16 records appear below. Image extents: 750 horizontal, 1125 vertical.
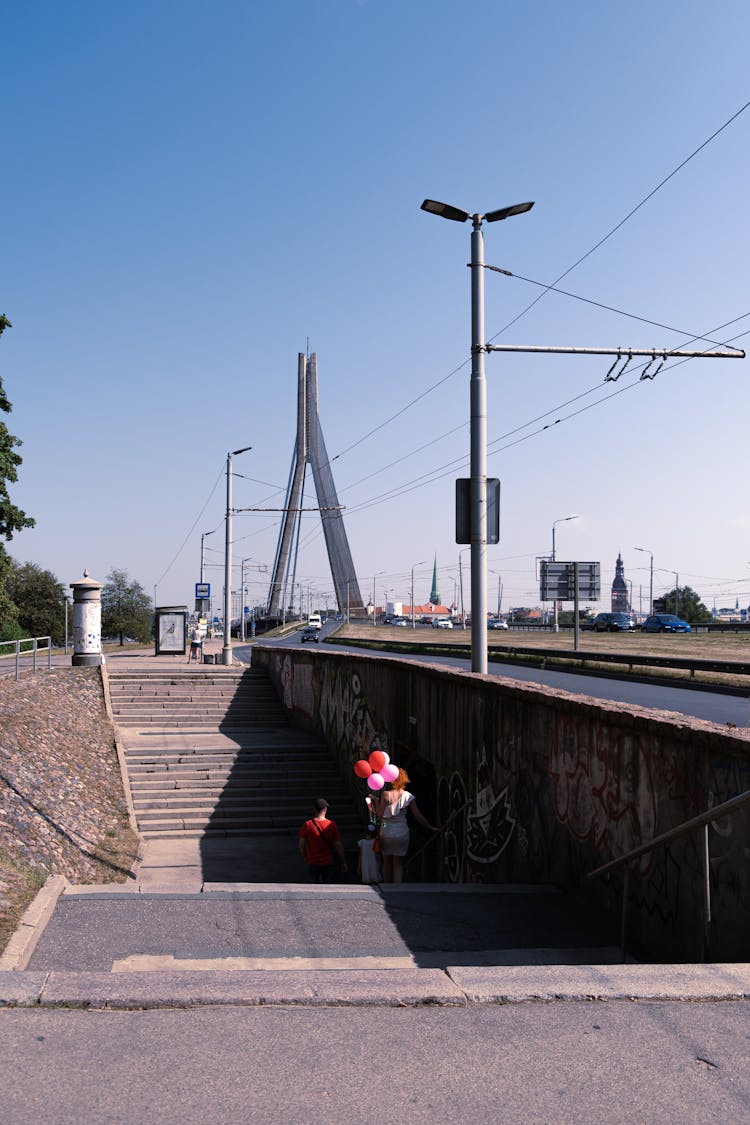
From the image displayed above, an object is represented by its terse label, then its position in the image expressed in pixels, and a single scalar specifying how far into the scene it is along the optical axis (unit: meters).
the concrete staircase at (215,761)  18.86
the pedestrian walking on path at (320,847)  12.25
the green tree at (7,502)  35.59
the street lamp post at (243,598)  90.57
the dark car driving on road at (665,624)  54.72
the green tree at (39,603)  79.25
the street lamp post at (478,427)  13.54
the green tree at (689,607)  106.25
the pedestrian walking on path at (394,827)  11.35
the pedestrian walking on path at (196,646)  44.03
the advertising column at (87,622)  29.17
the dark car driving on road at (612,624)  61.28
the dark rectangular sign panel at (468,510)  13.87
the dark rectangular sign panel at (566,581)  35.38
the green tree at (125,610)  107.50
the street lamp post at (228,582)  35.97
